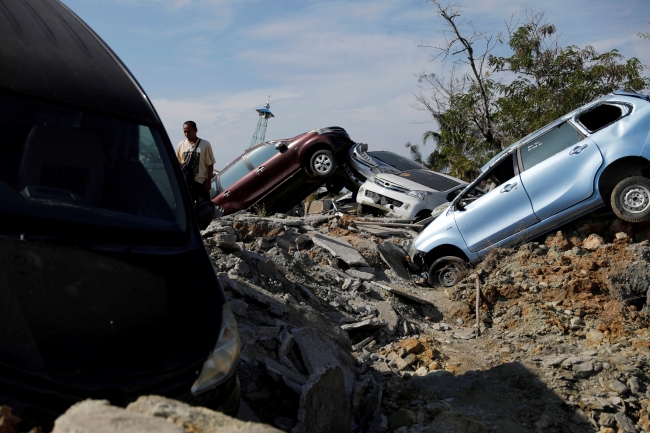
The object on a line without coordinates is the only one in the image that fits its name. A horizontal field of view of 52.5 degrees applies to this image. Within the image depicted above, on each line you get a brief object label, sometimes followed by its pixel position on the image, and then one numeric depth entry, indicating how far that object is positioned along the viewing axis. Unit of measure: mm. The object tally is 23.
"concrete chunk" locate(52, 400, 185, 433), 2180
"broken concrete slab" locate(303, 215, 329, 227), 12945
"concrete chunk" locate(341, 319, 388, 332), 7312
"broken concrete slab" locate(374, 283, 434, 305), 9047
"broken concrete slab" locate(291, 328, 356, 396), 5332
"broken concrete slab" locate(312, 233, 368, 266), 10289
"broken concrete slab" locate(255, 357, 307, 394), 4633
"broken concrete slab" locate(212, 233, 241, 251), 7766
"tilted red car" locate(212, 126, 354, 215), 14156
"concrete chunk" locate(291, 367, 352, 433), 4238
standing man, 9086
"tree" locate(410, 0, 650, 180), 19406
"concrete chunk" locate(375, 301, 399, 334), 7677
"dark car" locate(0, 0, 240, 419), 2902
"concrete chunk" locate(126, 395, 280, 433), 2352
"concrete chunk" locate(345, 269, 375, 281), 9805
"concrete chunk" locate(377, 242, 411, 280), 10695
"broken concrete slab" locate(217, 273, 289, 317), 6289
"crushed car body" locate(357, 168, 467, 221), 13164
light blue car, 8227
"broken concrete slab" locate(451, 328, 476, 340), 8039
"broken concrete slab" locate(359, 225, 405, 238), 12453
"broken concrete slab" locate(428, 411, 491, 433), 4727
